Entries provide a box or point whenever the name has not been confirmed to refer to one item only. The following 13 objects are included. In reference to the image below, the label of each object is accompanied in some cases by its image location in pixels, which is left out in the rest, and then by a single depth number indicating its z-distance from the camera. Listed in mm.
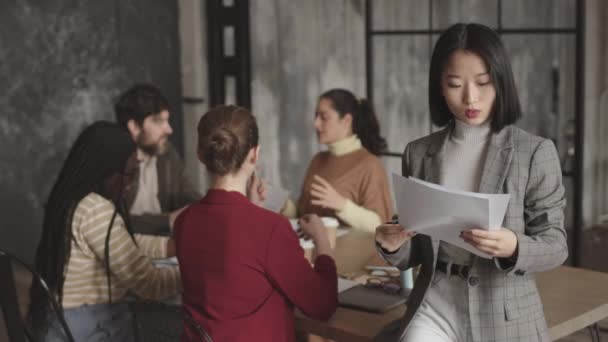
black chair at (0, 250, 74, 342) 2271
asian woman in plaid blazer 2225
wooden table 2518
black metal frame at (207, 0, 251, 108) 5828
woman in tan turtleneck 4289
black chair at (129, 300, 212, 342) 2592
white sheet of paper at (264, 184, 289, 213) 3285
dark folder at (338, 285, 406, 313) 2668
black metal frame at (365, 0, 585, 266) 4344
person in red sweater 2471
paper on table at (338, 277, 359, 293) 2885
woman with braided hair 2947
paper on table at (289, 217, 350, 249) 3385
